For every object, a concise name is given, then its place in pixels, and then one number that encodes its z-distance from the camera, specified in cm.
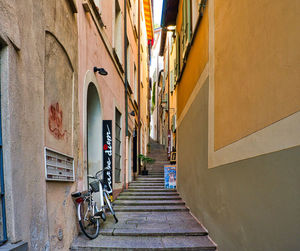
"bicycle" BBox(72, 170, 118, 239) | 411
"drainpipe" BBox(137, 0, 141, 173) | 1398
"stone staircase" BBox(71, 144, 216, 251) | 426
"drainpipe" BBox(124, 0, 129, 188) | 940
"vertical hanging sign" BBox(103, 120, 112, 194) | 614
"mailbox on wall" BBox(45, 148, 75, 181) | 323
